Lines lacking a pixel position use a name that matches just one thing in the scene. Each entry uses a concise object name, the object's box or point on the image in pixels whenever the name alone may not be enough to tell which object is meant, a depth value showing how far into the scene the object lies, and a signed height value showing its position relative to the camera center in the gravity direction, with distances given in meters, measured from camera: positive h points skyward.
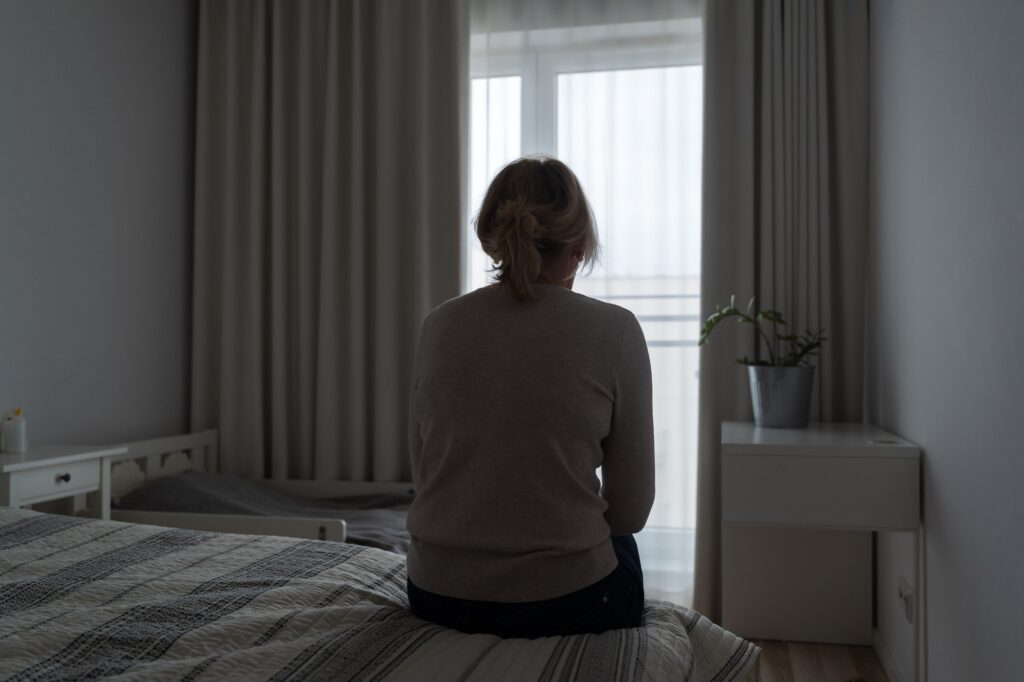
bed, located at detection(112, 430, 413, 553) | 2.49 -0.53
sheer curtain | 3.22 +0.78
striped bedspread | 1.08 -0.40
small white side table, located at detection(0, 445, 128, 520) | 2.32 -0.38
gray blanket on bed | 2.72 -0.56
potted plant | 2.69 -0.11
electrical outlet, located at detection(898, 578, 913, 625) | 2.32 -0.69
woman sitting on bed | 1.20 -0.14
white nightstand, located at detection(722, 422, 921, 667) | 2.25 -0.45
